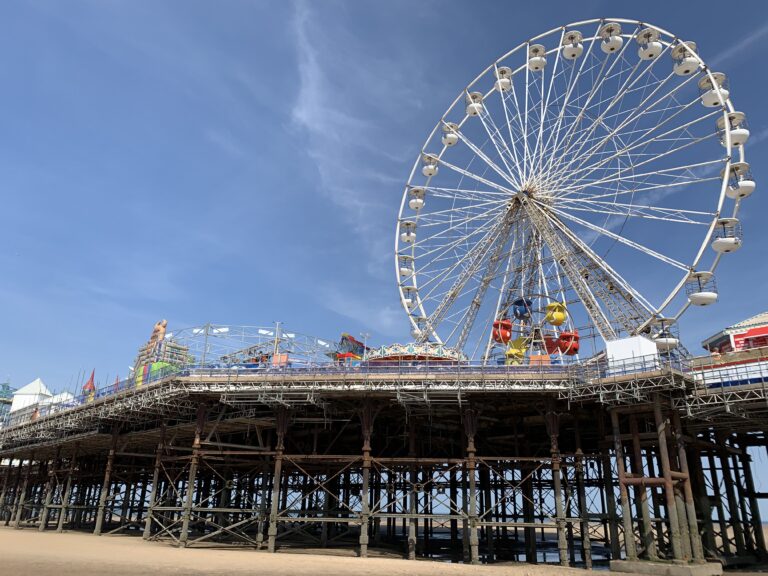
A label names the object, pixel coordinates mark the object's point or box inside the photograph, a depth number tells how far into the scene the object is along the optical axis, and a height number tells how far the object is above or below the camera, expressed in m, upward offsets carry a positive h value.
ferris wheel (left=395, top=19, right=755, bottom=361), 36.34 +20.11
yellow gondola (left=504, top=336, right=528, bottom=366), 42.66 +10.90
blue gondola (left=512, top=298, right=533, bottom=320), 45.03 +14.09
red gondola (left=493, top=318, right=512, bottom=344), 44.75 +12.27
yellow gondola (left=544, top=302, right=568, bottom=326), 43.62 +13.28
